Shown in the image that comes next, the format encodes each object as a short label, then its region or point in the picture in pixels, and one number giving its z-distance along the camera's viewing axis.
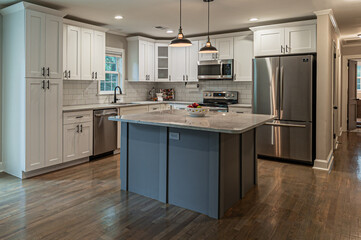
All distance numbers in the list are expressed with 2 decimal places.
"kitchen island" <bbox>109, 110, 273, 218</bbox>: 2.82
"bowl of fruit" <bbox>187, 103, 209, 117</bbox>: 3.55
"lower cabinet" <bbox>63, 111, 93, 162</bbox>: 4.53
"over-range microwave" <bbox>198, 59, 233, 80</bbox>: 5.93
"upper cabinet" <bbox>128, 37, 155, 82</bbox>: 6.30
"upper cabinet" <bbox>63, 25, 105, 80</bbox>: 4.76
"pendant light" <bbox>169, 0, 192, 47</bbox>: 3.50
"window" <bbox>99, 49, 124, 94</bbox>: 6.04
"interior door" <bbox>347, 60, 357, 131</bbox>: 8.35
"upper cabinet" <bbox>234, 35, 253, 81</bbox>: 5.68
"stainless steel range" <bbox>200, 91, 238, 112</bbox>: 6.03
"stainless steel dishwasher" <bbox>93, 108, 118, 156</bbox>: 5.01
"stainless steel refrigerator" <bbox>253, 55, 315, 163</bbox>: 4.68
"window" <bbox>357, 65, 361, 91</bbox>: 11.38
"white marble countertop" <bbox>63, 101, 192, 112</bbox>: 4.60
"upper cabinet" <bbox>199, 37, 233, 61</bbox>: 5.91
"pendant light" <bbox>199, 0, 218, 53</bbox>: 3.92
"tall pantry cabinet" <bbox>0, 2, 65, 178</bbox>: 3.93
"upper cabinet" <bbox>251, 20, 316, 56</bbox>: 4.72
